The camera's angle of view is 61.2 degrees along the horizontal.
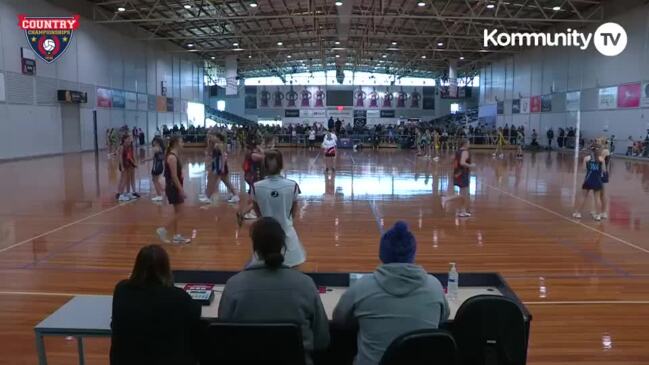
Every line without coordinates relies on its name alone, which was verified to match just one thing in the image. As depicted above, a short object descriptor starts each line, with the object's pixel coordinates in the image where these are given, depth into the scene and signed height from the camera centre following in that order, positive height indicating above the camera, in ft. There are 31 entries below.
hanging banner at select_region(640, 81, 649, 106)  80.53 +6.29
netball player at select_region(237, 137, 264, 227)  32.83 -1.52
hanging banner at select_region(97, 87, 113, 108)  98.17 +7.28
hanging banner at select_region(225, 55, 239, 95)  121.60 +13.96
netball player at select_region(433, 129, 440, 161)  97.19 -0.86
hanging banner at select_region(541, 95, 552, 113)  114.99 +7.17
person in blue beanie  8.54 -2.60
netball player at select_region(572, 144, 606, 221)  30.83 -1.86
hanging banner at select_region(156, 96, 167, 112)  129.18 +8.25
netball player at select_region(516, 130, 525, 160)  88.79 -1.38
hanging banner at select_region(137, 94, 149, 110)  116.78 +7.92
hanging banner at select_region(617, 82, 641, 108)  82.99 +6.48
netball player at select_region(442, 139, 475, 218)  33.40 -2.06
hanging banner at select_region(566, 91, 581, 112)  102.12 +6.88
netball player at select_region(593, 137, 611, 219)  30.78 -1.02
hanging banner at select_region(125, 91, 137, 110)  110.32 +7.67
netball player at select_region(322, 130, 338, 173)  57.36 -0.77
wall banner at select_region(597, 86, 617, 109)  89.92 +6.53
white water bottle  11.03 -2.98
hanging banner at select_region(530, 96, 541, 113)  121.01 +7.38
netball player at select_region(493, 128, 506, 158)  96.82 -1.31
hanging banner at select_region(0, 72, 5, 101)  69.65 +6.60
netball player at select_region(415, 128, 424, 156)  98.70 -0.29
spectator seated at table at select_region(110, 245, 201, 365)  8.42 -2.82
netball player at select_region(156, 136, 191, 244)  24.53 -2.16
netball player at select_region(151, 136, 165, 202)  33.30 -1.33
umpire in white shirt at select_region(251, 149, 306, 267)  16.12 -1.77
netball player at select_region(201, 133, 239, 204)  37.40 -2.00
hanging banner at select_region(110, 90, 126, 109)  103.60 +7.66
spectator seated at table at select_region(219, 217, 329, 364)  8.79 -2.57
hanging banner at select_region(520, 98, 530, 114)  127.75 +7.46
